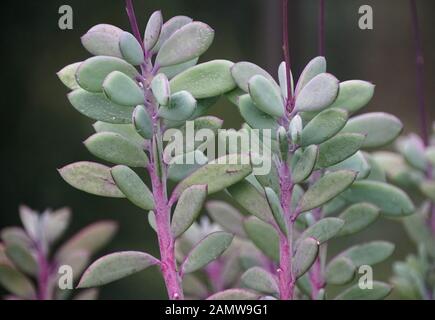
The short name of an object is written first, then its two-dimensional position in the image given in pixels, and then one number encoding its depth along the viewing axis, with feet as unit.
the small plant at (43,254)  2.57
